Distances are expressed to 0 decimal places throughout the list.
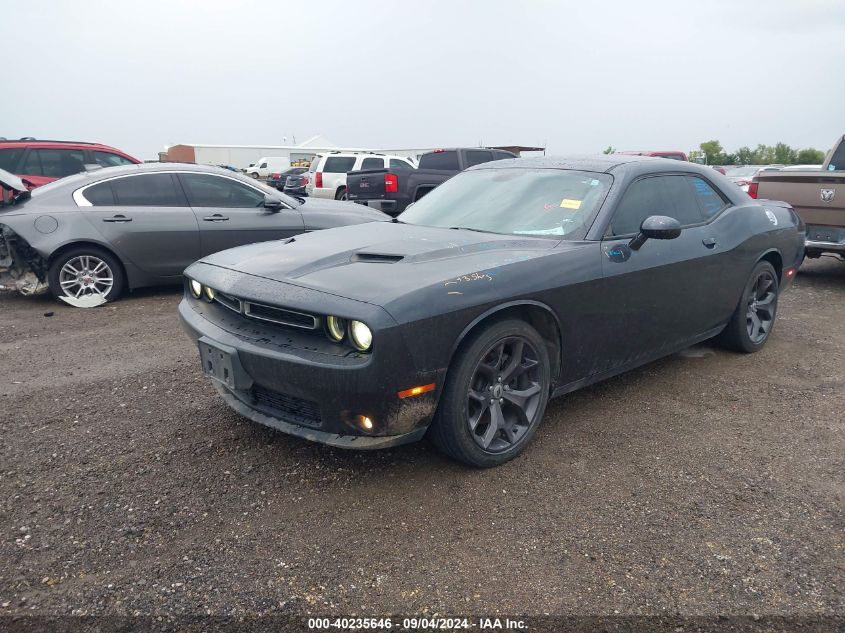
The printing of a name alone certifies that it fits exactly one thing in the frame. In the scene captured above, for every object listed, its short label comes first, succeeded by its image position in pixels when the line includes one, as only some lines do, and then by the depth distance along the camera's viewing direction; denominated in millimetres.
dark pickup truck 11859
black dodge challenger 2650
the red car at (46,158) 9953
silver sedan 6172
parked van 40244
